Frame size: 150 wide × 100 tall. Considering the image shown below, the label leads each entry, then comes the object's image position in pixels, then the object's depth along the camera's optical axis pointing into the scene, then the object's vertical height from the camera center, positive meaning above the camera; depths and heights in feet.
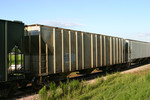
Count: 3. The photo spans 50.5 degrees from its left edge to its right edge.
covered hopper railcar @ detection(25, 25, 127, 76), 28.30 +0.46
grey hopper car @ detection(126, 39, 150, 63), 65.33 +0.87
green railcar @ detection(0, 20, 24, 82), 21.92 +1.67
